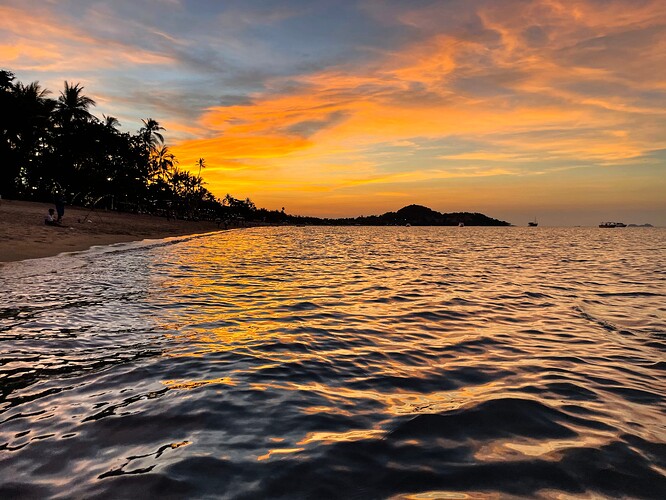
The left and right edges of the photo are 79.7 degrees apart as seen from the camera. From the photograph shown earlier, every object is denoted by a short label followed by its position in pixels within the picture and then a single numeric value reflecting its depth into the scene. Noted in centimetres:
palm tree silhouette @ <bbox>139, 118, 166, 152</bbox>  7650
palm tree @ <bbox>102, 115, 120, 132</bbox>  6649
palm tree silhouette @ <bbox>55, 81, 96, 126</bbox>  6059
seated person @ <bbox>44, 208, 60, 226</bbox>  2760
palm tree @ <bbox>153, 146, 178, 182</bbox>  8648
